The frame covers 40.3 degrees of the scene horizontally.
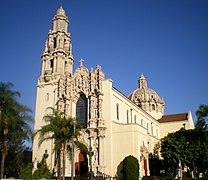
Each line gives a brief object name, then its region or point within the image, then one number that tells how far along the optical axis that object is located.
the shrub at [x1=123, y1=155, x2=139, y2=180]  38.66
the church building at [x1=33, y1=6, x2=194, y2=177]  43.44
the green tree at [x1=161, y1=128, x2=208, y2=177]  47.06
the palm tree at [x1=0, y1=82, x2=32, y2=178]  34.22
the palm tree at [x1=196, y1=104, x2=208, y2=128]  44.50
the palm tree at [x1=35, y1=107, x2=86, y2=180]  35.59
